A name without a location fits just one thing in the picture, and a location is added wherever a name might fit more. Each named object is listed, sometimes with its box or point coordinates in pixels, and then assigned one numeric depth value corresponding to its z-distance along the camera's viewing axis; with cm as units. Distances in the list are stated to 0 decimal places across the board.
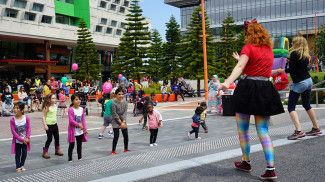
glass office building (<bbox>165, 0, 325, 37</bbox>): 8438
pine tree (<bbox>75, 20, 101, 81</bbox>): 4641
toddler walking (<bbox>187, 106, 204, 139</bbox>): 1134
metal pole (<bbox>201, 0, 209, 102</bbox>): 2335
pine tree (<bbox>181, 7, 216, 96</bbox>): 3934
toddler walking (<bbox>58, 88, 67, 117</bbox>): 1941
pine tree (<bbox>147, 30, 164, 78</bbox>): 5889
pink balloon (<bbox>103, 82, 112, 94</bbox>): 1894
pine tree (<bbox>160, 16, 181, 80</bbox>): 5950
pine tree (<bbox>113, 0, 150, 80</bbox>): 3791
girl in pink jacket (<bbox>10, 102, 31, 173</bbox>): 718
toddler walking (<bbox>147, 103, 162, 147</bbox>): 1010
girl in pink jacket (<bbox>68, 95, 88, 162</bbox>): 786
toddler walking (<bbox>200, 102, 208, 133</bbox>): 1192
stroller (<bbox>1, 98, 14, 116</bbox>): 2109
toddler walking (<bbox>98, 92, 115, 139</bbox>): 1200
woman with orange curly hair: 420
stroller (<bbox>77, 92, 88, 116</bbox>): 1916
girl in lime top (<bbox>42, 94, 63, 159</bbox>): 883
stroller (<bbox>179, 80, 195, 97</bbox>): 3328
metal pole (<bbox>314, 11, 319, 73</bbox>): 5794
